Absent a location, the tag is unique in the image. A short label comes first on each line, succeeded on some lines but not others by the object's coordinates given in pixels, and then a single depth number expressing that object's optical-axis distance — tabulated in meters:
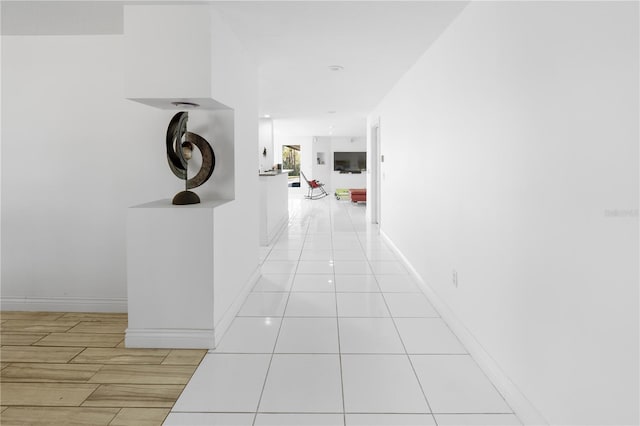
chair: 14.36
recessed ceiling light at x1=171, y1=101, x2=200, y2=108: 2.86
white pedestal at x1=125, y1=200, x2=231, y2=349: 2.77
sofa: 12.02
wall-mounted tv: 16.91
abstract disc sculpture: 2.93
